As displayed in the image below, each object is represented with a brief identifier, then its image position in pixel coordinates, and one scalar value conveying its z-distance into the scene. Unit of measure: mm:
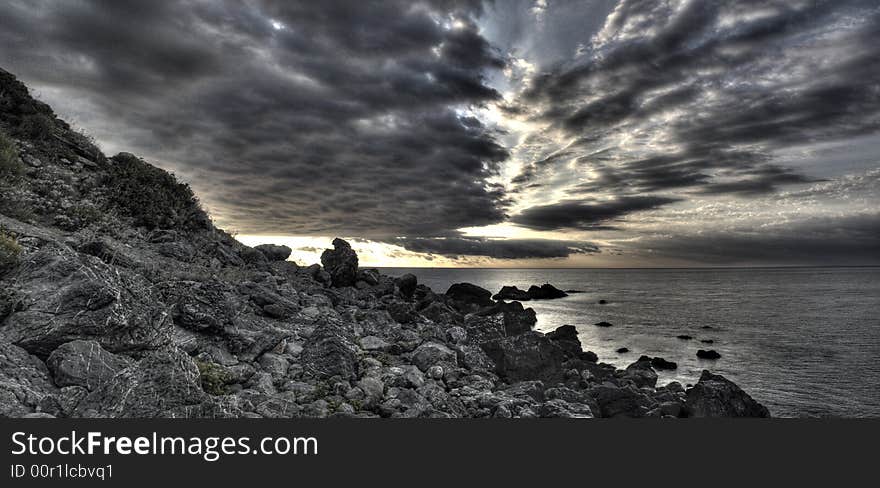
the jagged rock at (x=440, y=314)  21844
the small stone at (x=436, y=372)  11203
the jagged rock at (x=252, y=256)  19438
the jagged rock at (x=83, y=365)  5891
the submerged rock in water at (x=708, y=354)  37812
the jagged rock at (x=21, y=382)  5251
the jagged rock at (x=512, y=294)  106300
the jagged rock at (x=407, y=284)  30812
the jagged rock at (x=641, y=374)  25728
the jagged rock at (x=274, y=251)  23422
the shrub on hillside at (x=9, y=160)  12883
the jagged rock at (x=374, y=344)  12594
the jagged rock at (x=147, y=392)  5625
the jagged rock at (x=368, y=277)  25000
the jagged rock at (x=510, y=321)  20109
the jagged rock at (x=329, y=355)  9352
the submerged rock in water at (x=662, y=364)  33719
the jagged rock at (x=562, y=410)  9883
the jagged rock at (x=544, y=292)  115500
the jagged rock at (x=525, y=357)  14445
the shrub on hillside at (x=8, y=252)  6891
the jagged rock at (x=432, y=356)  11820
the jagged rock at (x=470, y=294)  57156
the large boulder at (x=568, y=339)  32344
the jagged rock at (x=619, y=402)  13609
